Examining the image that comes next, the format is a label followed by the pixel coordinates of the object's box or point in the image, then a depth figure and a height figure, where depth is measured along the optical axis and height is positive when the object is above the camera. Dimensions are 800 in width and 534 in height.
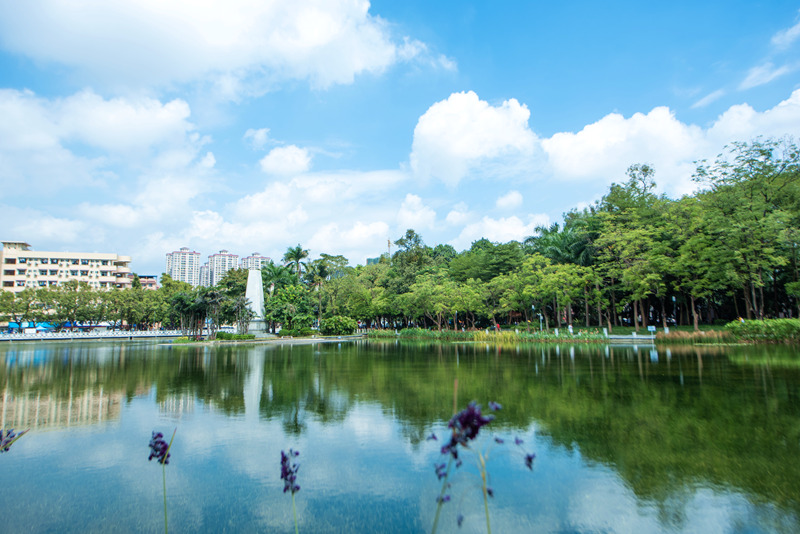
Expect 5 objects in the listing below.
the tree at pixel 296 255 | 51.50 +7.05
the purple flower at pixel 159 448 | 3.69 -1.03
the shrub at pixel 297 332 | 44.81 -1.35
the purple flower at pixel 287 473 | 3.21 -1.09
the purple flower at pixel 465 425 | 2.35 -0.58
